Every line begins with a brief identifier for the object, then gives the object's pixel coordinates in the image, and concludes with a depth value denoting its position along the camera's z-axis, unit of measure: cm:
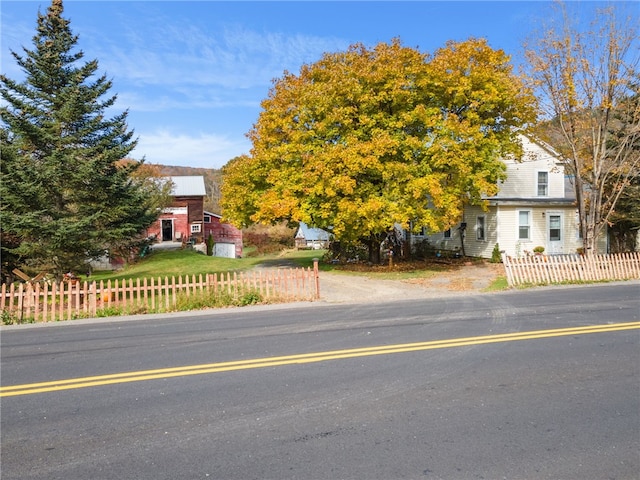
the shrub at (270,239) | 4672
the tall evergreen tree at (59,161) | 1396
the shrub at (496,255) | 2415
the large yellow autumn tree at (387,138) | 1875
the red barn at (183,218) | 4466
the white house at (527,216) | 2509
